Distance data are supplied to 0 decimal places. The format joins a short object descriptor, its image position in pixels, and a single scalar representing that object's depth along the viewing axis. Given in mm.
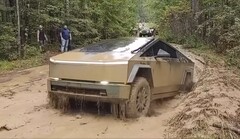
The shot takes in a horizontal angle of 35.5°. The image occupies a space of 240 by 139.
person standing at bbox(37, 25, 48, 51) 22984
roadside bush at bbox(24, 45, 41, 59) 20650
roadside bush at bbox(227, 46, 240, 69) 14482
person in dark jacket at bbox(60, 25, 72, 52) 21750
